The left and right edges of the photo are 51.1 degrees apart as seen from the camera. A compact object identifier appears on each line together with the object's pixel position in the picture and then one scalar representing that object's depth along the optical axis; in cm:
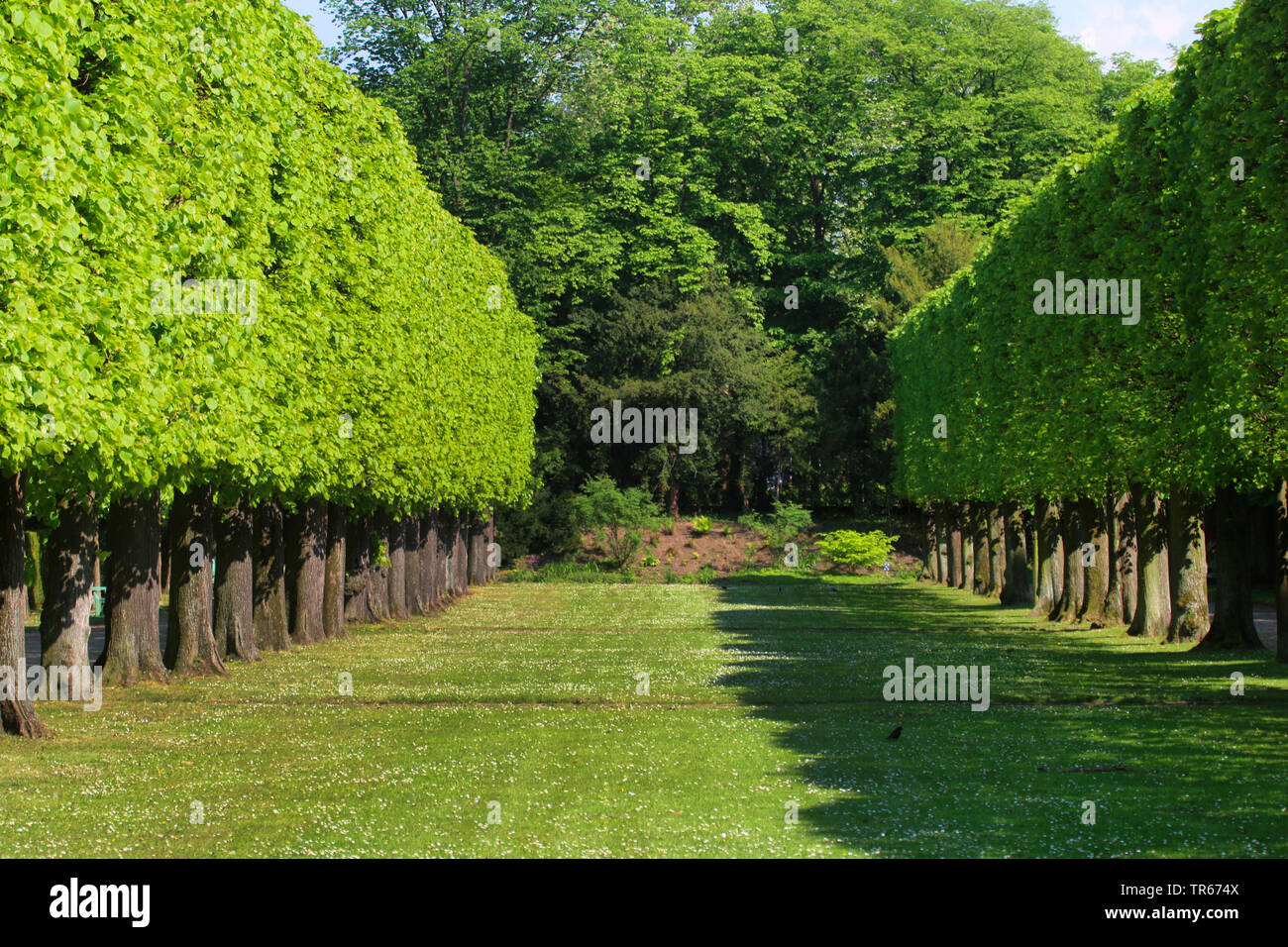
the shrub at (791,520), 7431
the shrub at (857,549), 7081
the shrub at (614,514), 7094
